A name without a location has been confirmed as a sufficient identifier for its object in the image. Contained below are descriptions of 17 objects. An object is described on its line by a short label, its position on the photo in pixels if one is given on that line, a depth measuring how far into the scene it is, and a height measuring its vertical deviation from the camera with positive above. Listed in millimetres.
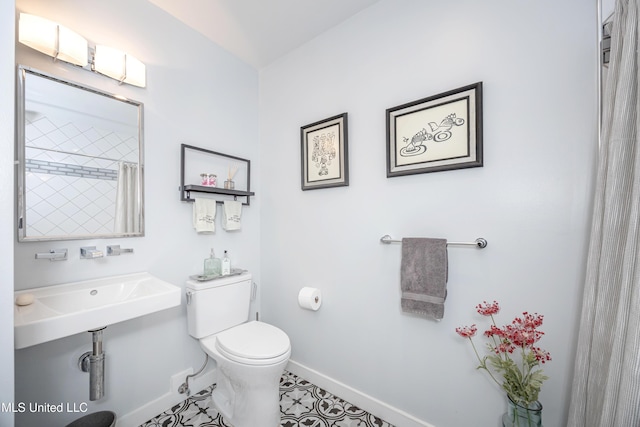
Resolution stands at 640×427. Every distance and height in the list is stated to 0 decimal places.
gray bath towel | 1352 -340
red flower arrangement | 1062 -637
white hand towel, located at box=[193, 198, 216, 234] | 1799 -10
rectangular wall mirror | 1238 +281
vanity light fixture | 1188 +840
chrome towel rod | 1274 -150
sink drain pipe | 1273 -773
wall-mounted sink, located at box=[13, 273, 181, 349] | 951 -412
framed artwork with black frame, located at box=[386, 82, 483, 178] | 1304 +442
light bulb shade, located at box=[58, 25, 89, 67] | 1264 +842
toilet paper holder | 1810 -602
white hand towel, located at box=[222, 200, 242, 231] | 1961 -19
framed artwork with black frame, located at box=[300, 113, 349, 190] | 1771 +437
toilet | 1398 -769
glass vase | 1057 -837
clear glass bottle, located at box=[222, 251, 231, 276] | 1889 -390
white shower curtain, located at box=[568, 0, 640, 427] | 762 -181
